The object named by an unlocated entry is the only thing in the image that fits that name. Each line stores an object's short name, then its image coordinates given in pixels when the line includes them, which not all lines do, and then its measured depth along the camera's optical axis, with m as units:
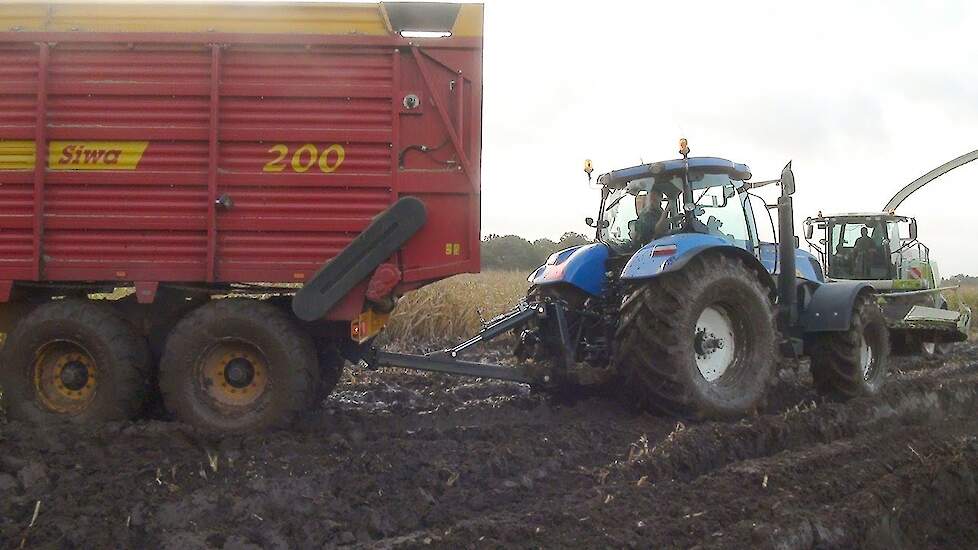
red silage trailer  5.05
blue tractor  5.58
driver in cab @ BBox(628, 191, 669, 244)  6.83
